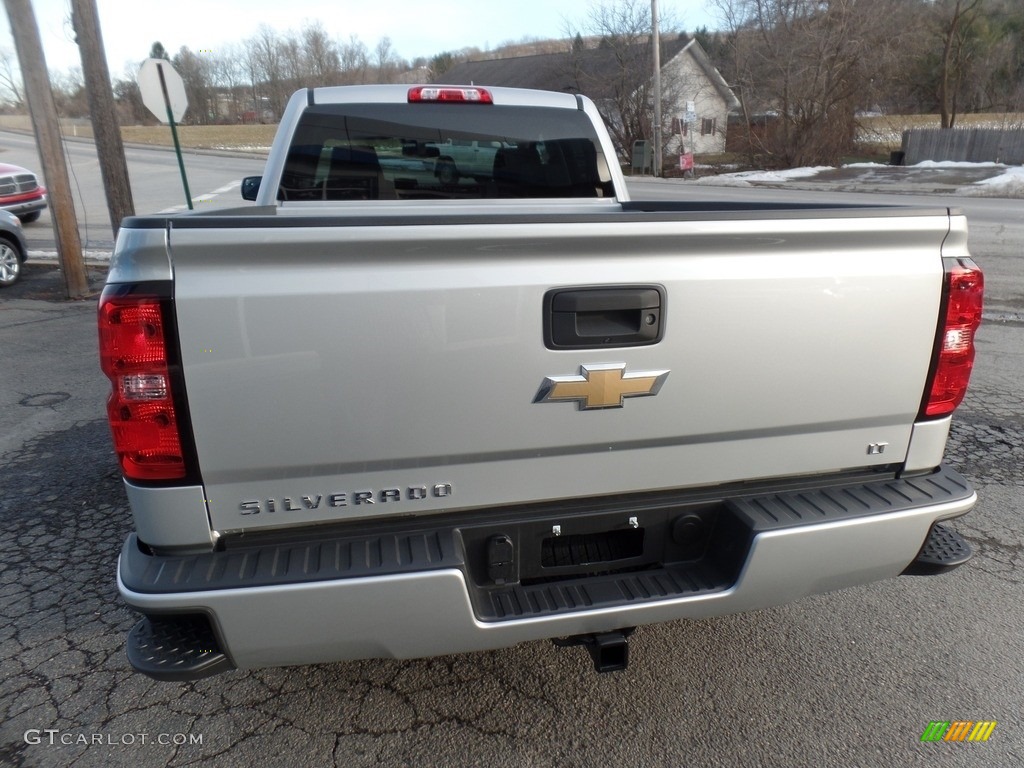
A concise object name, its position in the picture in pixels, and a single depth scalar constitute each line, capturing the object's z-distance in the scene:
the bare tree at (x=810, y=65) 29.52
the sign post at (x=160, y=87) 9.76
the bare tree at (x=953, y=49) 37.97
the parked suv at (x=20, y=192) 15.65
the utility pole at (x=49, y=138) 8.70
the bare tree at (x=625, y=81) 35.25
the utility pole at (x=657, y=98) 29.03
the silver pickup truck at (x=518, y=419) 1.91
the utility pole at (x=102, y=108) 9.25
